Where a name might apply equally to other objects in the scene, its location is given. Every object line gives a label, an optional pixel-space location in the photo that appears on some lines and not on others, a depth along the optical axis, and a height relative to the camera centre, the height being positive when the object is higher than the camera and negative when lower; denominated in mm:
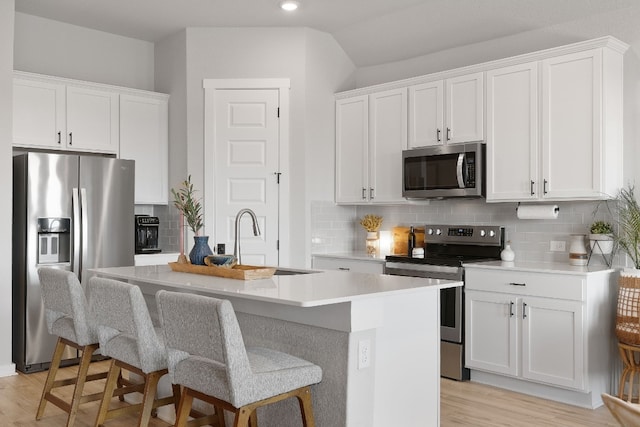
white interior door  5621 +496
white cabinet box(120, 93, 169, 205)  5699 +686
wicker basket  3801 -599
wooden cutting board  5668 -233
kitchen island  2611 -557
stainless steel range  4586 -372
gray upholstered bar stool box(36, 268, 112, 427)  3338 -613
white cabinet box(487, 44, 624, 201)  4121 +613
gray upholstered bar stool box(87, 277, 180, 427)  2836 -596
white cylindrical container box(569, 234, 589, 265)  4332 -256
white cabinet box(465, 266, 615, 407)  3941 -756
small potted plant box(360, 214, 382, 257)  5688 -153
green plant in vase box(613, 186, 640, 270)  4059 -56
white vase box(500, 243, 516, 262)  4727 -308
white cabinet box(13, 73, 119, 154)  5055 +848
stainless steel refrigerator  4773 -104
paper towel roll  4504 +28
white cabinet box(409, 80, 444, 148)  5004 +832
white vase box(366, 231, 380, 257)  5656 -266
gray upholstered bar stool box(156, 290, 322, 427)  2271 -609
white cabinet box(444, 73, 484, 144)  4746 +829
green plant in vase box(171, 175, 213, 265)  3520 -147
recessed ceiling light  4973 +1707
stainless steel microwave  4738 +345
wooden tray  3078 -295
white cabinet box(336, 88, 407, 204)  5367 +617
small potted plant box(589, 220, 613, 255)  4230 -158
